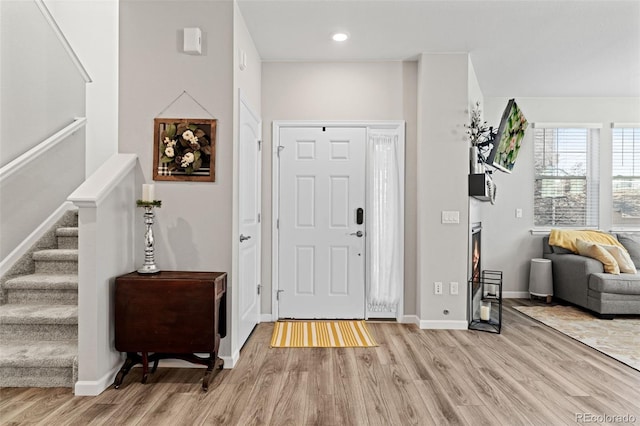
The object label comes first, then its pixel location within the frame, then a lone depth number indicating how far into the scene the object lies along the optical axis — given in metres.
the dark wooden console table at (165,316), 2.69
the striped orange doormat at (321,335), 3.61
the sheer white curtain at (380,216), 4.36
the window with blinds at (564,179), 5.59
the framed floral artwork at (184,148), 3.06
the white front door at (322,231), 4.38
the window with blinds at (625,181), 5.57
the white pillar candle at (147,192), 2.85
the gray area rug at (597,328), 3.41
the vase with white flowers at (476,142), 4.15
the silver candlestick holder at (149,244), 2.88
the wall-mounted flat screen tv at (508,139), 4.32
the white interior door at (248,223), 3.38
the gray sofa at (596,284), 4.39
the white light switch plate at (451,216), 4.10
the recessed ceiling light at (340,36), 3.68
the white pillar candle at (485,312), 4.14
